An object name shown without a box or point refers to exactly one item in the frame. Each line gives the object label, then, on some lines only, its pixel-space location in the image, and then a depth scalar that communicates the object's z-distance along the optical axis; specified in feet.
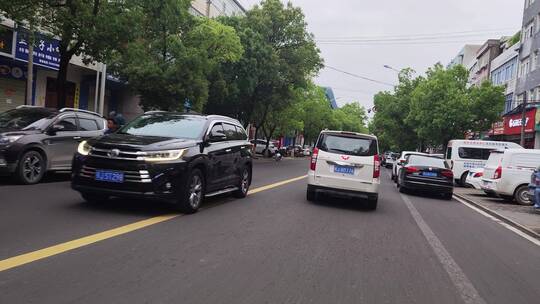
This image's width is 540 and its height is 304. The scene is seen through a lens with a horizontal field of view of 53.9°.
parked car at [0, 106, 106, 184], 36.28
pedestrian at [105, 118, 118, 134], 57.78
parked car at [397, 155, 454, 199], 58.54
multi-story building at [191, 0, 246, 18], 130.62
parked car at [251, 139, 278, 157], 160.25
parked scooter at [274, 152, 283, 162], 138.82
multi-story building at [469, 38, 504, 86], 179.11
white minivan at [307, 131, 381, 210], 38.93
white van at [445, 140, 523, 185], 82.17
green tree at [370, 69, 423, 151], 184.24
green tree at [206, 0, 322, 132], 101.24
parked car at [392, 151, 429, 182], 81.37
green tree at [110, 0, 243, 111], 70.23
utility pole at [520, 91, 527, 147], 92.70
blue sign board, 68.54
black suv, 27.22
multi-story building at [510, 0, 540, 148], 116.46
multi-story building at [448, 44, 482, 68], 249.96
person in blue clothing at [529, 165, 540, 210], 44.27
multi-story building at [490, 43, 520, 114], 140.36
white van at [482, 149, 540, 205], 55.83
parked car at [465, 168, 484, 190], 66.33
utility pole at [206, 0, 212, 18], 137.18
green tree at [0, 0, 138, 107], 49.55
